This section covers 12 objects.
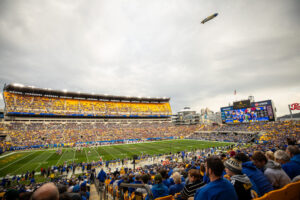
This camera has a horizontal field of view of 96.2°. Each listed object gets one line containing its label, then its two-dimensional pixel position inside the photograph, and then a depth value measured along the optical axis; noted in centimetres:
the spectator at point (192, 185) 302
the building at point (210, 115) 13466
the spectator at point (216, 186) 189
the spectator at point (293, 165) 367
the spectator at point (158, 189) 345
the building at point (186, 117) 9481
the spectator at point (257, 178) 280
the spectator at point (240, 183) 226
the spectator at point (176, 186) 401
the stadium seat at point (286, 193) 238
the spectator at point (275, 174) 318
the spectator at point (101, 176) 945
